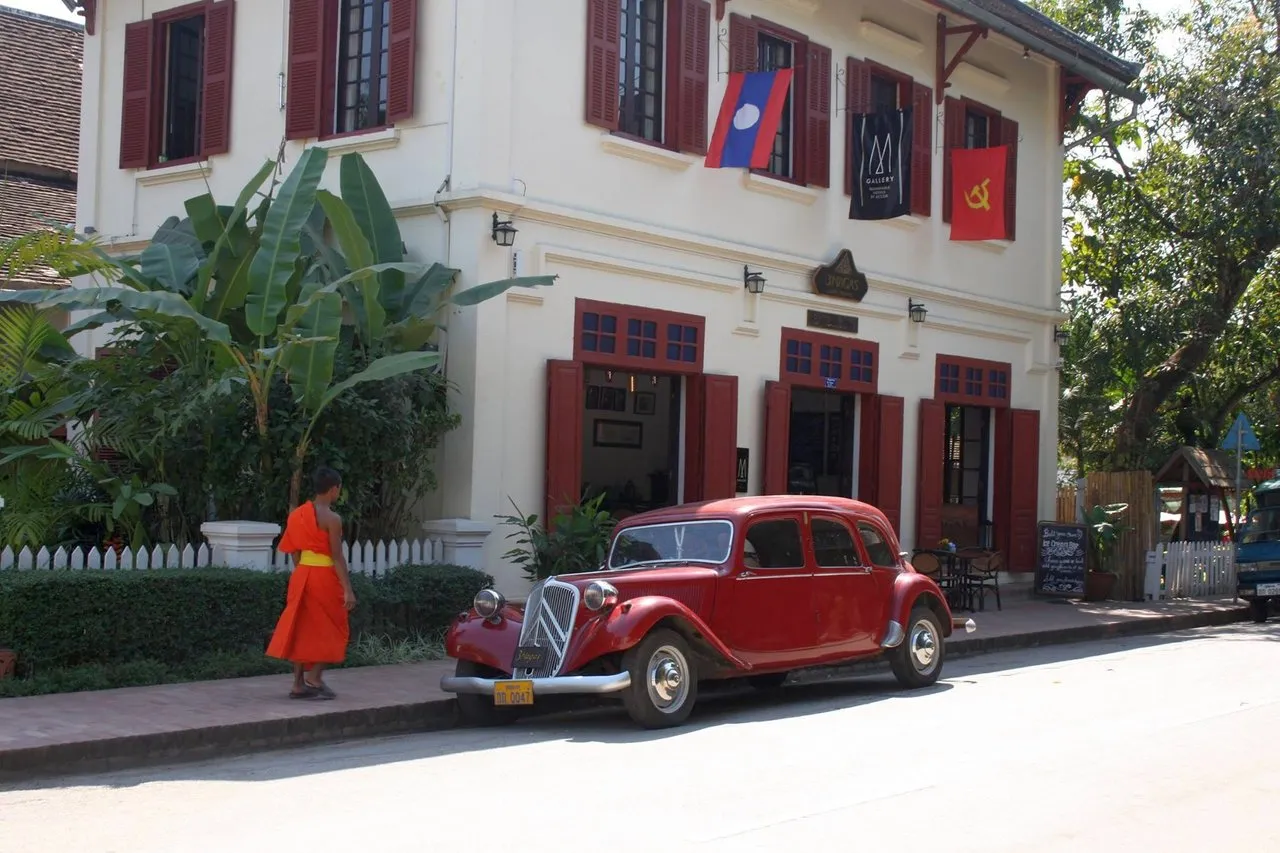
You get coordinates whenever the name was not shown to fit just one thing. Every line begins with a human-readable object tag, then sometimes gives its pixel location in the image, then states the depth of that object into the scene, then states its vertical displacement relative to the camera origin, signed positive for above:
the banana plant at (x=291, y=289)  12.58 +1.57
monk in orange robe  10.56 -0.92
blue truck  20.34 -0.96
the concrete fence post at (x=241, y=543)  12.64 -0.76
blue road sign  22.53 +0.77
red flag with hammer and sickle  20.34 +3.94
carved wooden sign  18.53 +2.47
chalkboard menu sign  21.36 -1.16
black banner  18.53 +3.91
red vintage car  10.26 -1.11
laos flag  16.31 +3.89
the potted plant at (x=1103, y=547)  21.70 -0.98
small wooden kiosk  23.48 +0.00
